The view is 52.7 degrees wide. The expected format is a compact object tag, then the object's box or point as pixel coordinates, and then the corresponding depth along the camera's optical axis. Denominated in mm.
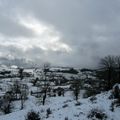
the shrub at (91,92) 38665
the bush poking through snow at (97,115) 11959
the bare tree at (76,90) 45844
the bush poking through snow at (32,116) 13552
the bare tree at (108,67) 33411
